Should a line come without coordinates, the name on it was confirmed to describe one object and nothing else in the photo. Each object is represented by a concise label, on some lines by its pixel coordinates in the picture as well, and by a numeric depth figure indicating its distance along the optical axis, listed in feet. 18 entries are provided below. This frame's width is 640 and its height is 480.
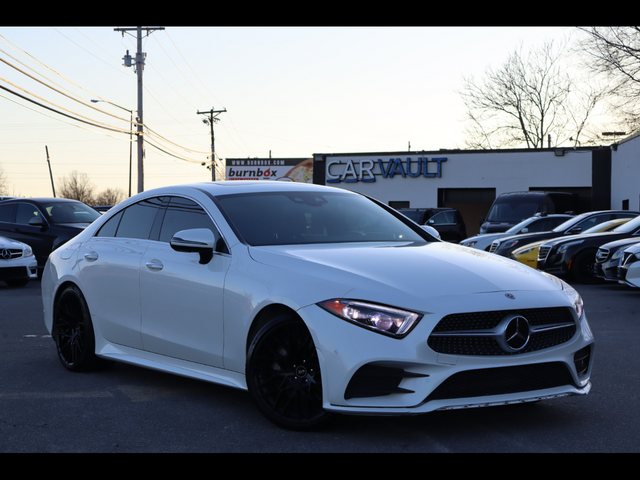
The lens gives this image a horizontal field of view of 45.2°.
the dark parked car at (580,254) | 48.60
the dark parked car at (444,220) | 93.15
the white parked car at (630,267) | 38.73
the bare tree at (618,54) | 116.37
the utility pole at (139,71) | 115.24
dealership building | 123.24
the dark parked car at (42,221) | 52.75
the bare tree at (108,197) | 388.35
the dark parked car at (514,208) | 83.97
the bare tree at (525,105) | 179.93
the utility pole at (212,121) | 189.51
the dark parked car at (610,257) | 42.34
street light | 107.59
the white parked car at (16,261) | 45.80
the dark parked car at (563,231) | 57.31
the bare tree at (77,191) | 342.85
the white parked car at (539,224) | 66.28
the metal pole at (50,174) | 259.31
